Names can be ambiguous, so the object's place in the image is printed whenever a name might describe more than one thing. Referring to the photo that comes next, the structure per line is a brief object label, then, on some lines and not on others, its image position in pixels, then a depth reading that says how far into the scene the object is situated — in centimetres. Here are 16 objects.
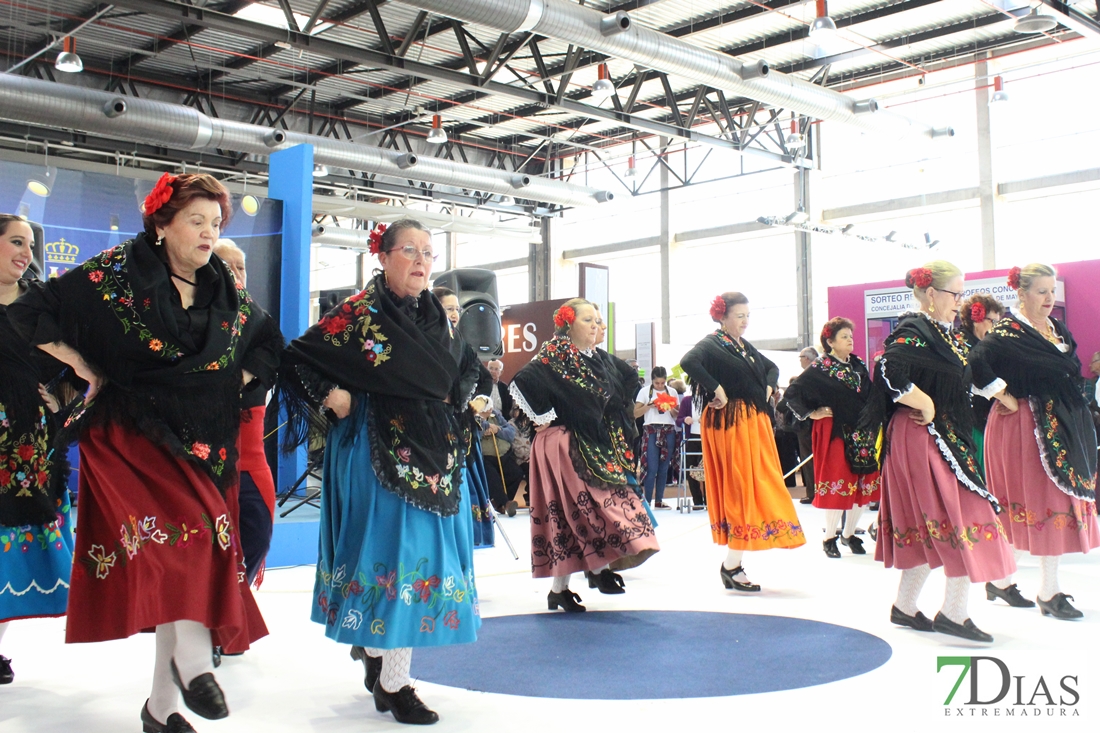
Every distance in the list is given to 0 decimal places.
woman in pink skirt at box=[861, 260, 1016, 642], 363
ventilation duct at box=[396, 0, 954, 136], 844
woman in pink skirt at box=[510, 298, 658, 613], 447
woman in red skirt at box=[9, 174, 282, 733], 239
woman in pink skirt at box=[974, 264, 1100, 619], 422
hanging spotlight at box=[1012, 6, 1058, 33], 863
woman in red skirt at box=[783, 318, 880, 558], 622
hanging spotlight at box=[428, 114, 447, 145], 1284
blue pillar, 663
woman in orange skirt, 489
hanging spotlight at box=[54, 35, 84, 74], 916
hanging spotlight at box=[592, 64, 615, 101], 1047
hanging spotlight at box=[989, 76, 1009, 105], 1233
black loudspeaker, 862
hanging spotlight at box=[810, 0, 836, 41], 865
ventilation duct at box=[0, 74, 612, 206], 994
